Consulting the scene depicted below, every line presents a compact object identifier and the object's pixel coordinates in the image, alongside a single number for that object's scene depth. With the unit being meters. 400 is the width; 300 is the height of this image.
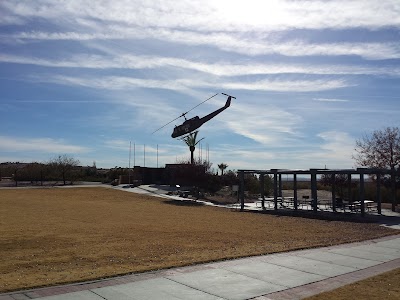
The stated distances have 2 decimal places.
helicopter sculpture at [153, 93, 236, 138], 49.19
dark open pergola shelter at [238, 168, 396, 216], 23.17
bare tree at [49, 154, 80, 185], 64.49
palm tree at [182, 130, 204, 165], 55.41
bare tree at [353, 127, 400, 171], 31.42
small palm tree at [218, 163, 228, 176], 63.68
